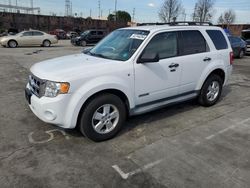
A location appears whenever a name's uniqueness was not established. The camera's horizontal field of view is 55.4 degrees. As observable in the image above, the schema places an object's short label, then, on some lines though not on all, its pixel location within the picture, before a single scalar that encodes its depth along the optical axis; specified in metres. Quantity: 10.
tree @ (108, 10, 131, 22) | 77.51
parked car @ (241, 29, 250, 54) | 18.23
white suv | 3.44
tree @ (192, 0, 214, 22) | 46.91
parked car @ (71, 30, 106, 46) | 24.02
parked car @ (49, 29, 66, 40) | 39.12
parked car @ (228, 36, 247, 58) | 14.72
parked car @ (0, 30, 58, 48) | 20.34
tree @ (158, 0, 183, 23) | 50.16
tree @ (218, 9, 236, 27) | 57.12
